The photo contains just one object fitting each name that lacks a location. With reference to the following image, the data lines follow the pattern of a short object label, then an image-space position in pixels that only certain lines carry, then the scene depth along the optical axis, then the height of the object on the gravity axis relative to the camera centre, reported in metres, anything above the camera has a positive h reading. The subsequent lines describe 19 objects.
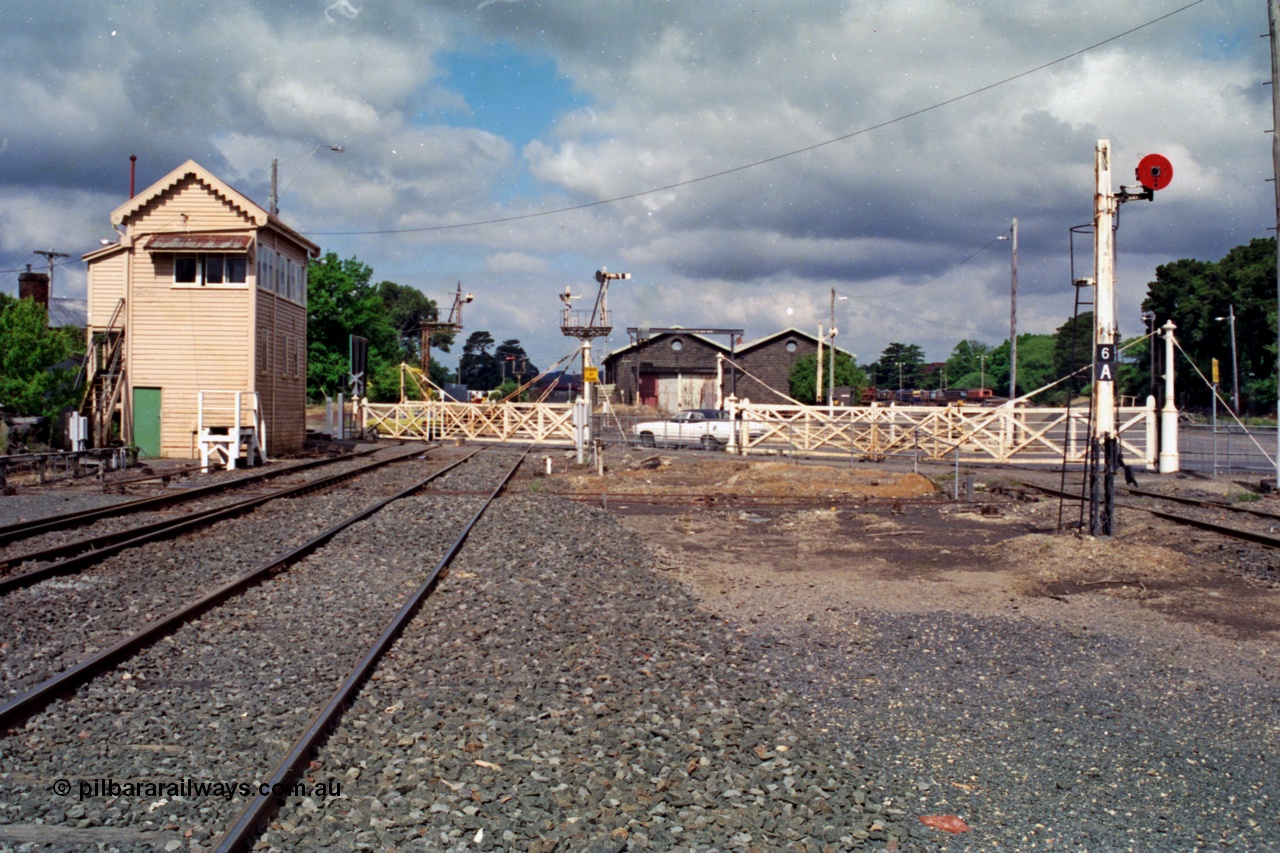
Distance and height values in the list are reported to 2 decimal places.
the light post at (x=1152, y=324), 25.15 +2.78
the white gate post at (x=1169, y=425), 24.41 +0.09
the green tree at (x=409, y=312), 126.19 +14.21
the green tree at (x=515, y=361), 140.25 +8.94
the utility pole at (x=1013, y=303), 42.03 +5.32
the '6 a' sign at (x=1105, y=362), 12.89 +0.84
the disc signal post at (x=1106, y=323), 12.87 +1.34
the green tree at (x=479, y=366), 146.38 +8.53
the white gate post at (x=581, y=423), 27.42 +0.05
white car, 35.28 -0.14
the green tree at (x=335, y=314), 58.09 +6.39
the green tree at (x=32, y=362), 23.53 +1.40
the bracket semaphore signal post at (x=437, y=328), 57.95 +5.72
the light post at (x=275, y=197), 33.44 +7.45
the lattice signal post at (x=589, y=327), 30.80 +3.34
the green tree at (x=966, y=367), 131.50 +8.72
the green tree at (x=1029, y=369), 125.66 +7.76
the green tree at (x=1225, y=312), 65.19 +7.90
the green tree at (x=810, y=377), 69.19 +3.48
